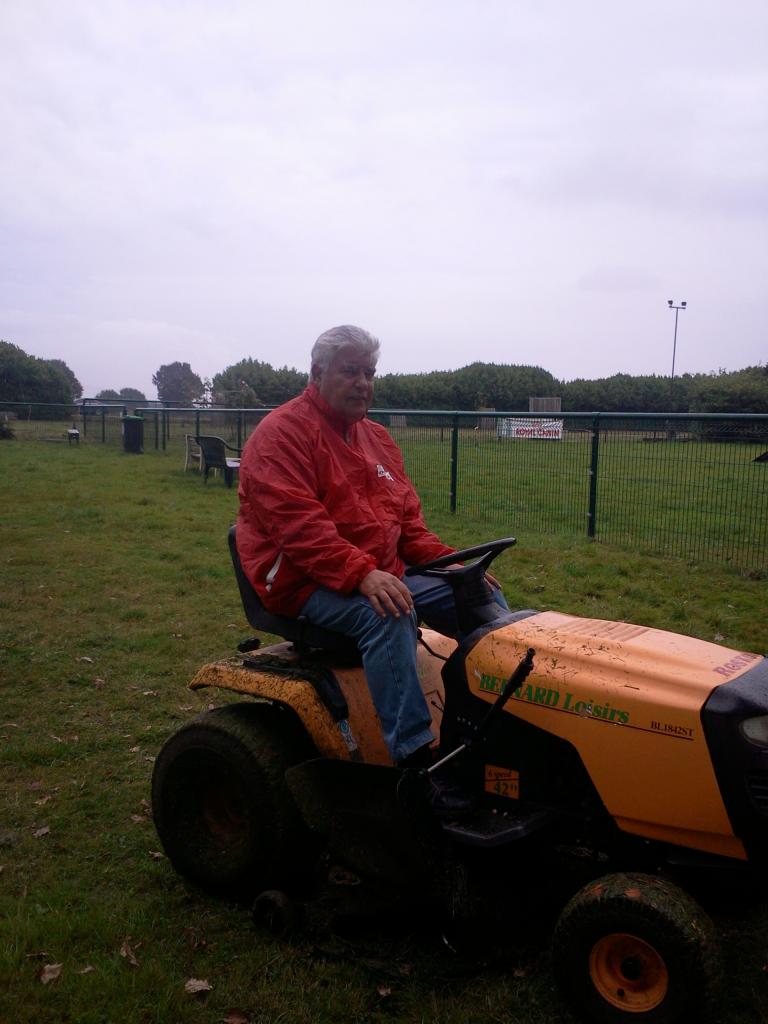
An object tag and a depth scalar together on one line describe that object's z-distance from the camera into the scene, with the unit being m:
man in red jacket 2.85
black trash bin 21.48
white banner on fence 10.23
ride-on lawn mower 2.37
